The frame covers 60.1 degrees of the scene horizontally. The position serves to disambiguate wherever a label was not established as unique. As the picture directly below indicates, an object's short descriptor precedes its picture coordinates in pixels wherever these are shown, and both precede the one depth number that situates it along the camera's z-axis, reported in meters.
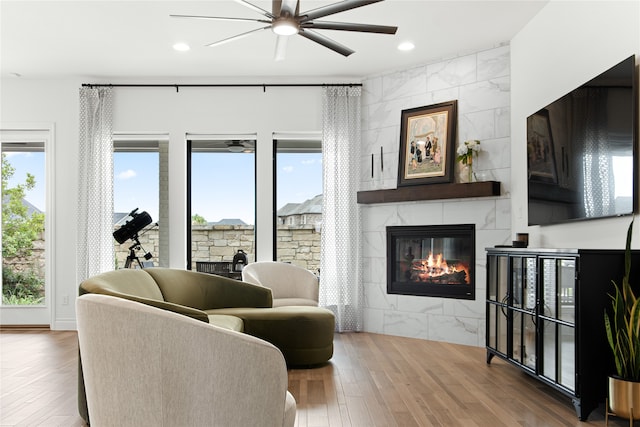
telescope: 6.33
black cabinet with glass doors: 3.01
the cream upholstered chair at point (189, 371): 1.82
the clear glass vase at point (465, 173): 5.38
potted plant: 2.75
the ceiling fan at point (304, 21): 3.43
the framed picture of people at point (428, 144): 5.59
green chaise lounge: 4.12
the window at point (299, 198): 6.54
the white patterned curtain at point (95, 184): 6.22
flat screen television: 3.07
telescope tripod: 6.37
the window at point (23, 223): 6.50
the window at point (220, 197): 6.51
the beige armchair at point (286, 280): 5.65
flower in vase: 5.34
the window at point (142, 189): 6.51
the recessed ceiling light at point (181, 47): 5.30
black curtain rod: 6.38
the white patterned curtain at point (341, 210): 6.17
